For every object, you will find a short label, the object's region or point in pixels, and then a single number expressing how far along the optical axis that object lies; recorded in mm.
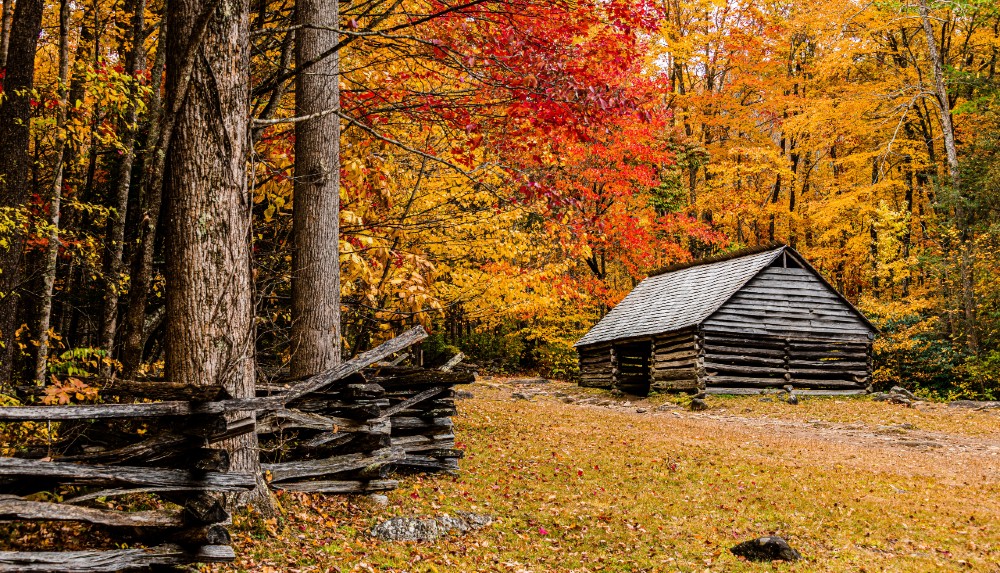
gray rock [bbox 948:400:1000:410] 18891
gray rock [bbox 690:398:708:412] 19002
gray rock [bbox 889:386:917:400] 21594
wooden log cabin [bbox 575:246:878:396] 21531
